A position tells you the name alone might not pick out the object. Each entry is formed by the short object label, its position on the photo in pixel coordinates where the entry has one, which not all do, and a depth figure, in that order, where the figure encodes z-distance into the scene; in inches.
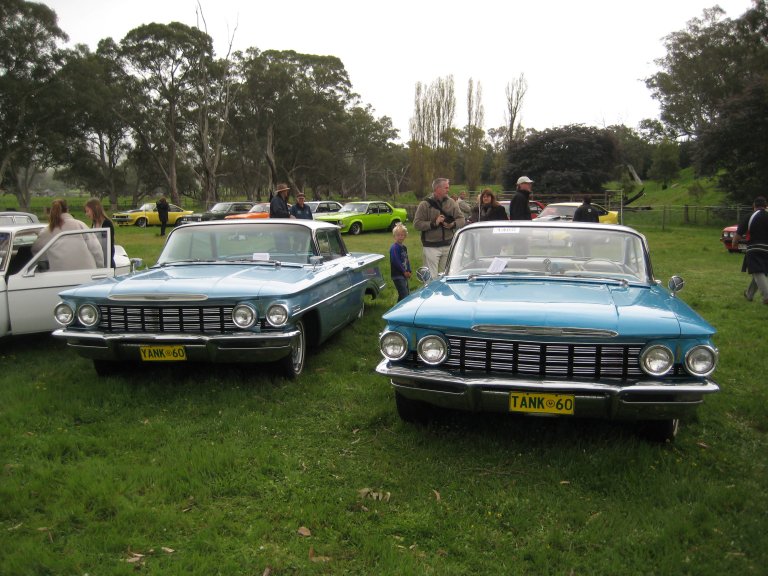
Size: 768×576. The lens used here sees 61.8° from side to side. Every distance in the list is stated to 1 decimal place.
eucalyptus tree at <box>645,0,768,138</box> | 1612.9
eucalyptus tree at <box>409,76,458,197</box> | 1968.5
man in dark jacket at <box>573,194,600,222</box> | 485.7
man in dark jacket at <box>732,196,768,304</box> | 366.6
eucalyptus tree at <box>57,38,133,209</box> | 1585.9
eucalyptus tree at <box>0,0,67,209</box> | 1497.3
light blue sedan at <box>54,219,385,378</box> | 200.8
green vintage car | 999.6
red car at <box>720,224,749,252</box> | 696.6
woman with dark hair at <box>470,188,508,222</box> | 354.9
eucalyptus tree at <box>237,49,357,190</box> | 1930.4
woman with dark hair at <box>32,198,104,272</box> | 270.2
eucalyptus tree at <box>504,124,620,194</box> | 1630.2
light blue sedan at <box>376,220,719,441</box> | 145.4
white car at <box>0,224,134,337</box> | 249.4
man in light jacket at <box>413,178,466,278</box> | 315.9
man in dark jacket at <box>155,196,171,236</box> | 971.3
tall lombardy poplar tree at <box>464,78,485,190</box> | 1942.7
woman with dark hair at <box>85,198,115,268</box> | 308.1
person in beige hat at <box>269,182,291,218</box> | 412.5
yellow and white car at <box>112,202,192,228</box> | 1376.7
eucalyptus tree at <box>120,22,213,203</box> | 1695.4
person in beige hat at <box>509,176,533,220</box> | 345.4
